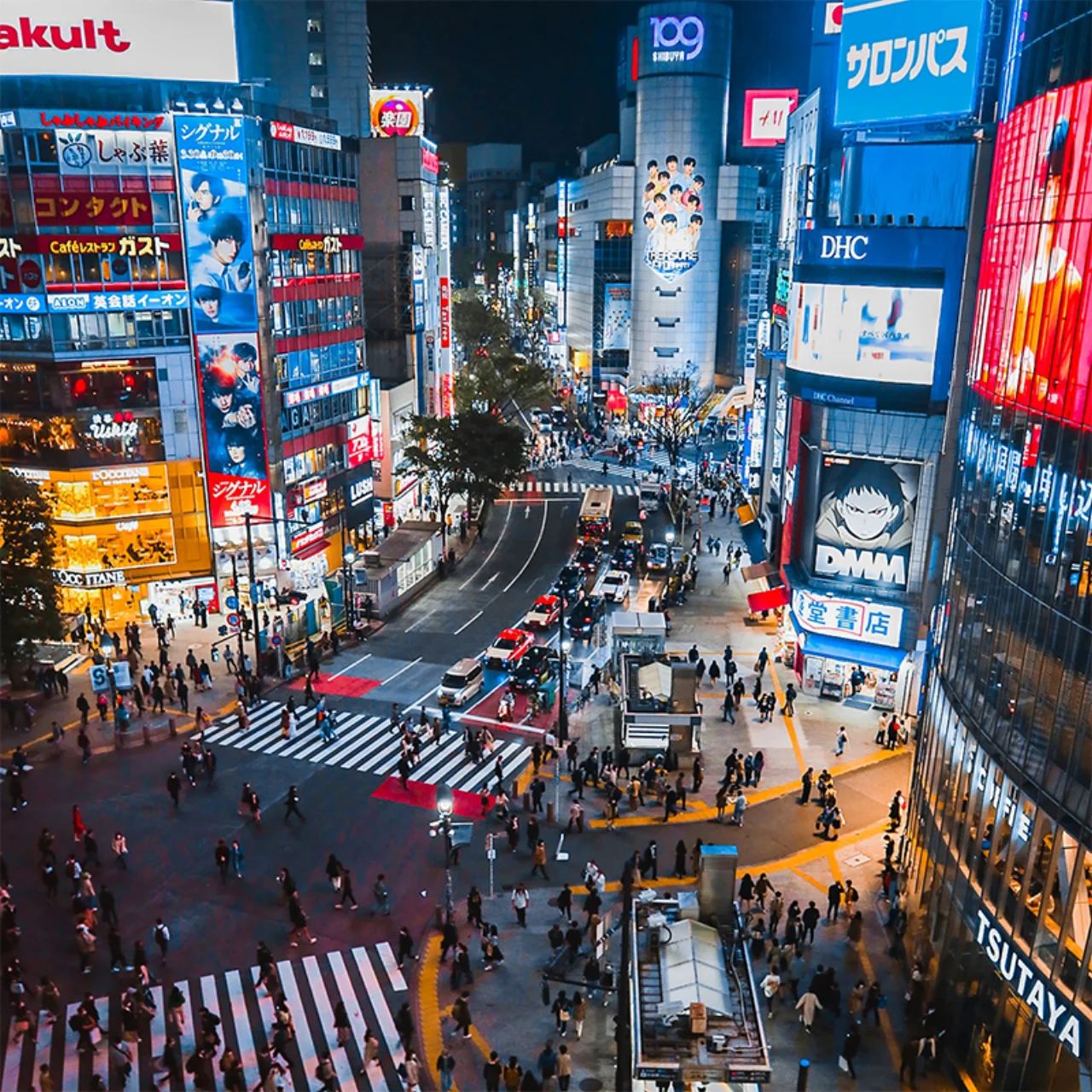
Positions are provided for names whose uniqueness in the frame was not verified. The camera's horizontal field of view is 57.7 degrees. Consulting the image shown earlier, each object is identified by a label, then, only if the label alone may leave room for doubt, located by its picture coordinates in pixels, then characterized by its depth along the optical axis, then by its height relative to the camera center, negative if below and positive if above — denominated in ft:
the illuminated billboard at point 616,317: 311.27 -13.90
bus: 195.93 -47.49
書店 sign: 118.42 -40.78
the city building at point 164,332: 138.92 -9.17
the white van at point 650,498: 218.59 -48.76
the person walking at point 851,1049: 67.72 -51.40
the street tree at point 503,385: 264.11 -30.08
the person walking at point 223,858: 89.20 -51.35
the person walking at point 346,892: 85.56 -52.25
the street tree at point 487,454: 193.36 -34.84
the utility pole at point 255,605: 129.18 -42.49
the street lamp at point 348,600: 153.38 -49.72
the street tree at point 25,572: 115.24 -35.02
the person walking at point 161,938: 79.05 -51.81
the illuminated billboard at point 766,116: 250.57 +38.47
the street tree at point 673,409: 251.39 -36.60
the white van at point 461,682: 126.93 -51.68
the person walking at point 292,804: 98.89 -51.83
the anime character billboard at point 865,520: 117.19 -28.84
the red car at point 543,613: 152.15 -51.46
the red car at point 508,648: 136.56 -51.10
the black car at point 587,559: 180.96 -51.57
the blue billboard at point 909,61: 102.27 +22.17
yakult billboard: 135.64 +31.02
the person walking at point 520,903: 84.43 -52.00
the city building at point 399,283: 209.46 -2.78
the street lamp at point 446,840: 81.61 -49.95
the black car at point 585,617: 150.41 -51.75
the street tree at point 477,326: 387.55 -21.09
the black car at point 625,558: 179.94 -51.10
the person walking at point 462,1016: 71.92 -52.34
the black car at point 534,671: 130.11 -51.27
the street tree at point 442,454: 193.06 -35.10
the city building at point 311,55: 272.10 +58.58
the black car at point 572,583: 164.25 -51.49
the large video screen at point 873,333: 111.04 -6.64
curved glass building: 58.13 -23.41
